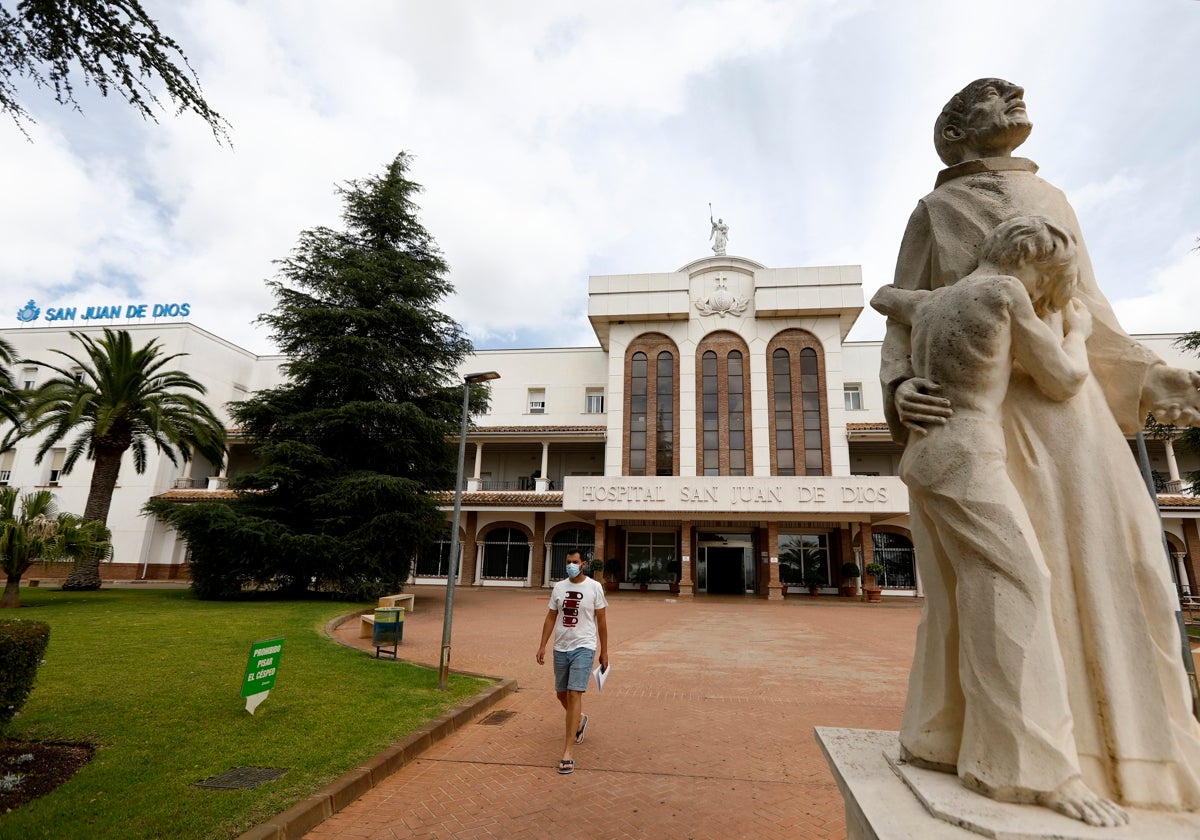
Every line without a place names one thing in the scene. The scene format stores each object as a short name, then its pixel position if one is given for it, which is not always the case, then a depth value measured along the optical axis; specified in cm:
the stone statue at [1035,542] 203
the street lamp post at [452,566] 772
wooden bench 1262
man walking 544
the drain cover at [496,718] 665
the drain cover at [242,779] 429
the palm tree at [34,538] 1484
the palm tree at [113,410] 2014
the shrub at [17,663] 454
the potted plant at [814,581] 2680
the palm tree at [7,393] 1780
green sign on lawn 589
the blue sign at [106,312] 3697
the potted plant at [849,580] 2604
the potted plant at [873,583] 2544
